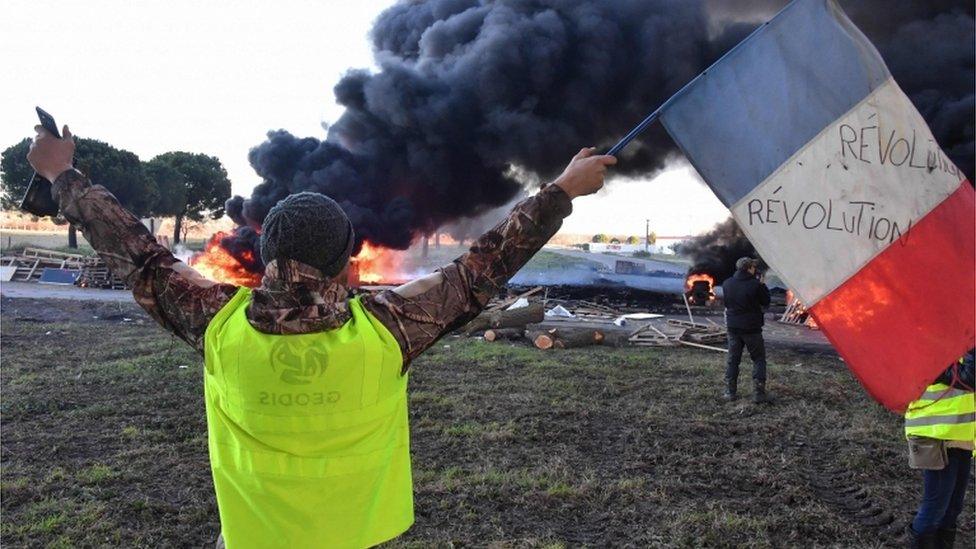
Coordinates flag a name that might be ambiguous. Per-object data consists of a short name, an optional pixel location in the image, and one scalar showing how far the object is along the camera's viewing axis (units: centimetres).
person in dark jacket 835
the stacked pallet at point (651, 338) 1309
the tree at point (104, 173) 3528
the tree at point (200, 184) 4356
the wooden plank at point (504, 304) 1493
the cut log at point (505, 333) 1331
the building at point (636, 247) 5309
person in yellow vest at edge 351
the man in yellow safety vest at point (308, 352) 169
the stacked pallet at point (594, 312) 1730
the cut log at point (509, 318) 1367
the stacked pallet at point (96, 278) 2312
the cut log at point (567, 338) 1251
